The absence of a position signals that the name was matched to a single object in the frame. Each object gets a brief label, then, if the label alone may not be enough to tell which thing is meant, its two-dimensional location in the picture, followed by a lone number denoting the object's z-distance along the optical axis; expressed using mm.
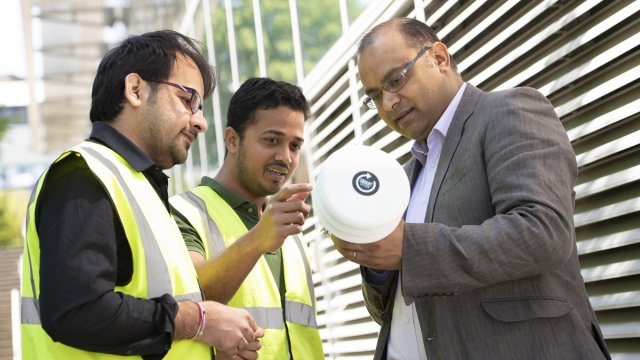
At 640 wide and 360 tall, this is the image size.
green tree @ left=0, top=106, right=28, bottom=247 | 29234
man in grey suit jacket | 2090
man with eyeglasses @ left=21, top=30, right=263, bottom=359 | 2027
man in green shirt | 2615
